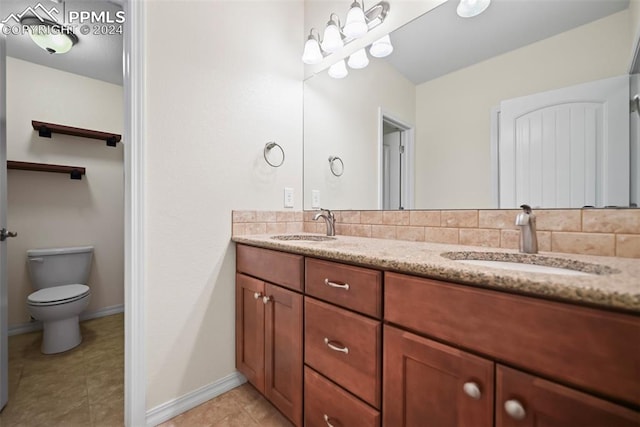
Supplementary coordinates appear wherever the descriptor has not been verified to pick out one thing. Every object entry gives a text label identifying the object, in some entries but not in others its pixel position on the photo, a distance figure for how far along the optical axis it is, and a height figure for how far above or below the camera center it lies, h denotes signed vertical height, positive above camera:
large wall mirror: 0.91 +0.52
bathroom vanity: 0.48 -0.31
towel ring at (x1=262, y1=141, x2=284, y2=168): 1.70 +0.42
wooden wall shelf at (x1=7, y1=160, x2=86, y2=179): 2.16 +0.39
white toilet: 1.86 -0.60
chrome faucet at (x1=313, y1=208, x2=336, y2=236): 1.65 -0.05
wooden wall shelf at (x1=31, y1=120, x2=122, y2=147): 2.26 +0.73
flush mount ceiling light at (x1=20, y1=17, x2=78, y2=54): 1.79 +1.26
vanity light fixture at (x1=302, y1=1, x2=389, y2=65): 1.48 +1.09
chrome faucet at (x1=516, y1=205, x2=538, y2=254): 0.91 -0.06
